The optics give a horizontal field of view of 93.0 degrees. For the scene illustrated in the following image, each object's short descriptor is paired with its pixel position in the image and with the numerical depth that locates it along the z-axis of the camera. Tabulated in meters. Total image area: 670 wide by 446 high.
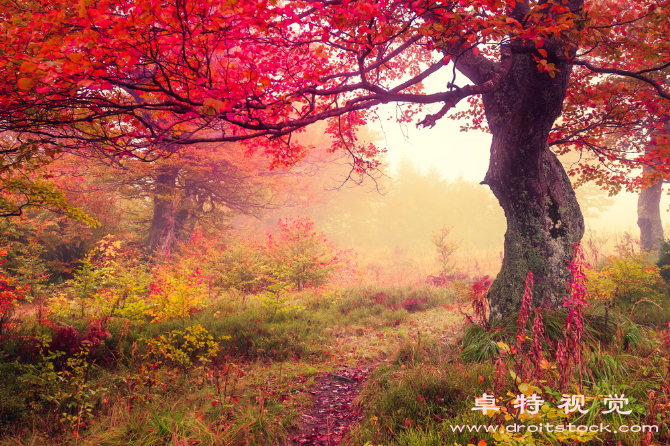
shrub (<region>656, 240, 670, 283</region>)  7.32
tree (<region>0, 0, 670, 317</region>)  2.70
